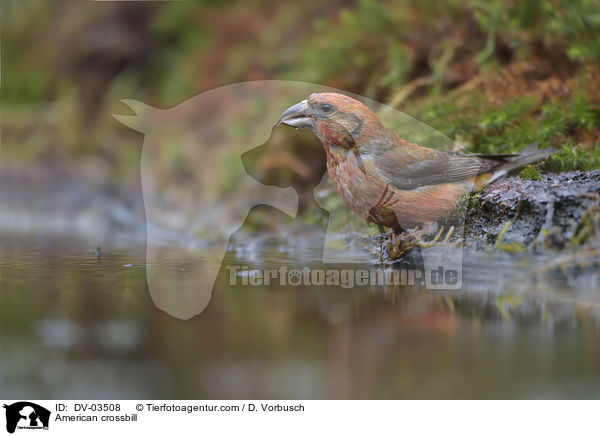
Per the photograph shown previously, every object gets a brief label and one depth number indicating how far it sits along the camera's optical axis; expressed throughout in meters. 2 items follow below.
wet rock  4.26
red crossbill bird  4.87
